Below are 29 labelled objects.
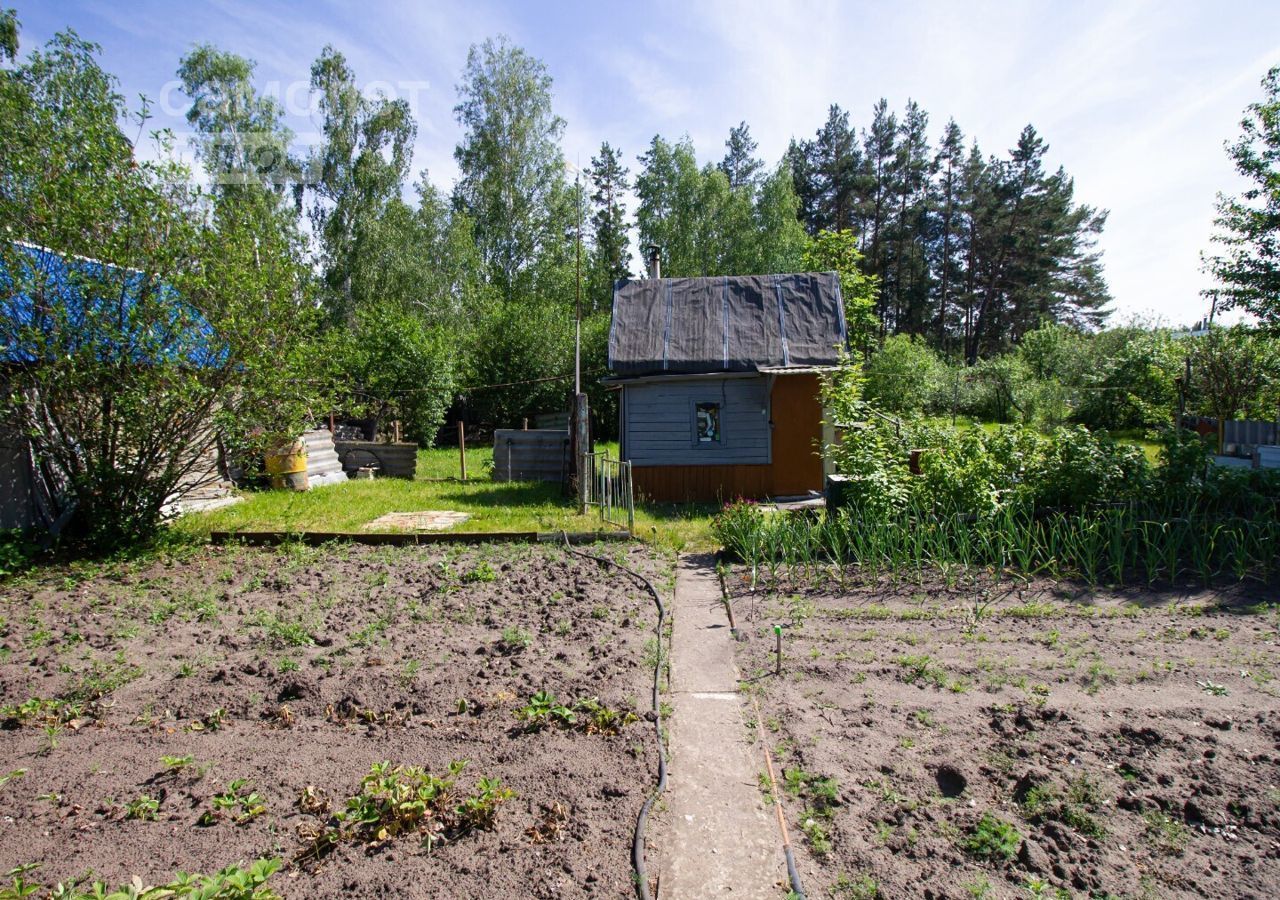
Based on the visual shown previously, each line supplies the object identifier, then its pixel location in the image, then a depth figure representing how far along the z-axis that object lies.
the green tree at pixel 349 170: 27.27
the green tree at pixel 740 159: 38.75
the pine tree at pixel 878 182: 41.19
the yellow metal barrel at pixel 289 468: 13.31
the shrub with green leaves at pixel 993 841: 2.80
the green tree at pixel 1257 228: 13.36
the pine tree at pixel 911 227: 41.19
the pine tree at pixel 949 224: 41.12
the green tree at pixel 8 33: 19.48
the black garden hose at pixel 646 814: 2.63
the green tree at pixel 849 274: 22.42
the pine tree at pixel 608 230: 37.88
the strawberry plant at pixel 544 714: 3.84
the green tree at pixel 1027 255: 38.25
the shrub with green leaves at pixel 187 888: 2.35
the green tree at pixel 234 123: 26.19
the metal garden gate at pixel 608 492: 9.94
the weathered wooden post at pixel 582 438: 10.77
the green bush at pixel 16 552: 7.36
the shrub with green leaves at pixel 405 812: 2.89
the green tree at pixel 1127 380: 22.69
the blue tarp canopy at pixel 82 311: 7.51
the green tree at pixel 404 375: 19.58
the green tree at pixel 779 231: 32.97
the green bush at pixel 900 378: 26.34
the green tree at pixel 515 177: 31.05
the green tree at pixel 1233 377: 18.58
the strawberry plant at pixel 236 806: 3.01
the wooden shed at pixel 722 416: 12.49
